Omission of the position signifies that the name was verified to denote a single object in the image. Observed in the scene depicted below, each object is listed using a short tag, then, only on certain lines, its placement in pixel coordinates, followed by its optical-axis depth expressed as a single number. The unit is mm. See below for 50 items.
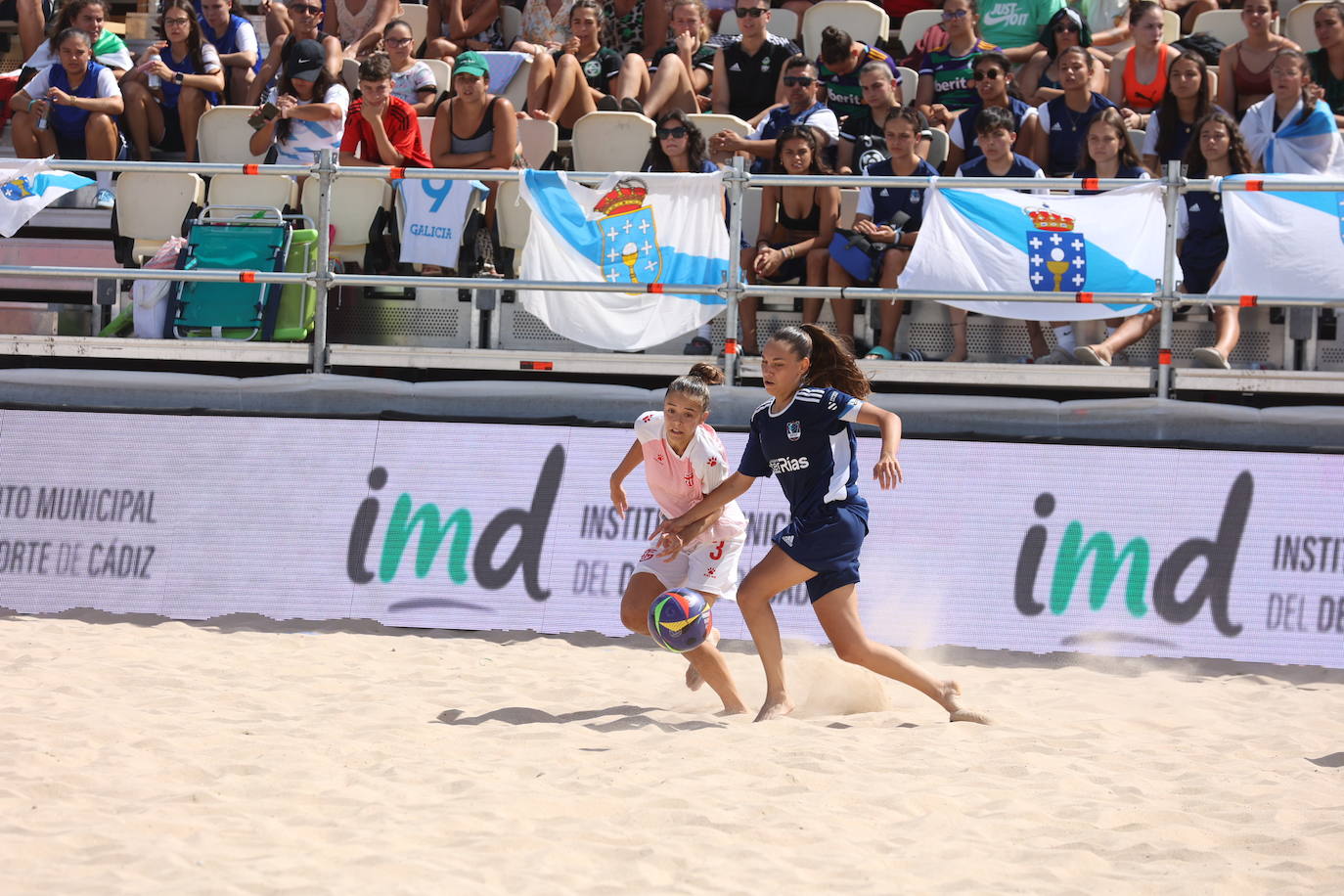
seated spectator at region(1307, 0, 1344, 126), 19687
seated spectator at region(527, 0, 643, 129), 21453
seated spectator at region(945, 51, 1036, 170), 19156
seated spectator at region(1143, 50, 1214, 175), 18344
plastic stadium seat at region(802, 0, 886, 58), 23422
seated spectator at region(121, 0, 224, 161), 22172
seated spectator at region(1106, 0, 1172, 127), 20141
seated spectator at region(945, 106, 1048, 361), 17500
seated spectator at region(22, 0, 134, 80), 22172
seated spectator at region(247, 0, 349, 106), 21984
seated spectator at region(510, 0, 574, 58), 23766
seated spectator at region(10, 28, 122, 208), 21000
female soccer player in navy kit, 11781
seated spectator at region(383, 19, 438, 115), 21406
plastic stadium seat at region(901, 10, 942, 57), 23703
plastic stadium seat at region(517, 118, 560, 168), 20859
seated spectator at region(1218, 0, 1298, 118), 19516
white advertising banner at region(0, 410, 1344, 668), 14883
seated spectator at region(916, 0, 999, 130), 20891
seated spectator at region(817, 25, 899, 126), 20437
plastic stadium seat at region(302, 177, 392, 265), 18687
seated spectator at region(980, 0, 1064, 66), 22359
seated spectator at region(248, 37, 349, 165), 20047
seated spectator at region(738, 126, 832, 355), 17375
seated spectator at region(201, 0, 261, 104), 23250
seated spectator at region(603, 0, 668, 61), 23844
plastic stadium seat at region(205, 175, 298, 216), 19219
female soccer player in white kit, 12430
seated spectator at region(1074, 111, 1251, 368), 16797
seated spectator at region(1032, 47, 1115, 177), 18906
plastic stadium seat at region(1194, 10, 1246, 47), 22406
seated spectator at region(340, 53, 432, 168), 18859
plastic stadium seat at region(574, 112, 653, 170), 19641
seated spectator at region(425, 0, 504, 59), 24094
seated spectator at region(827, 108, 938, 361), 16906
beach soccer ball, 11719
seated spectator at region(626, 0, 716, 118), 21531
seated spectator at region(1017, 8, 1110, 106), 20594
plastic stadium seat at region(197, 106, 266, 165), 21047
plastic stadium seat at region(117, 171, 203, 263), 19219
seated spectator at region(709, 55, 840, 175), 19281
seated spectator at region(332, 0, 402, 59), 24187
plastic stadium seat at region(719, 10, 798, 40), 24172
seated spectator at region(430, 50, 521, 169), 19062
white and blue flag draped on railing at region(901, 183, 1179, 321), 15664
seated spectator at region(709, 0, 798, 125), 21719
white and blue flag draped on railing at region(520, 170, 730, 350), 16406
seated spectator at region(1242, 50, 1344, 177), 17391
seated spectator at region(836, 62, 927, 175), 18484
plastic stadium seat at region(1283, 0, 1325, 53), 21891
